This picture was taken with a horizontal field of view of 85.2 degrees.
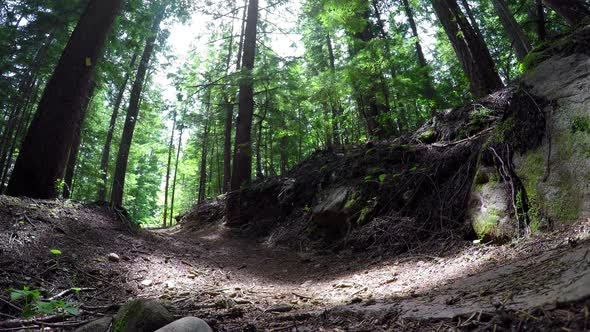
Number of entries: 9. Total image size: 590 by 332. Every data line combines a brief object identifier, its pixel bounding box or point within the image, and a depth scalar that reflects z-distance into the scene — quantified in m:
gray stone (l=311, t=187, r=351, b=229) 6.00
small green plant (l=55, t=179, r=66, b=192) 4.85
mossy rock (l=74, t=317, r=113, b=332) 2.18
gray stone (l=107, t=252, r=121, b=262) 3.95
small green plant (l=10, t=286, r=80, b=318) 1.91
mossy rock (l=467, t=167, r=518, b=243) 3.47
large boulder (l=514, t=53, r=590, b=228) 2.94
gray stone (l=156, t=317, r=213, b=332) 1.97
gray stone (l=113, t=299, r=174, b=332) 2.12
